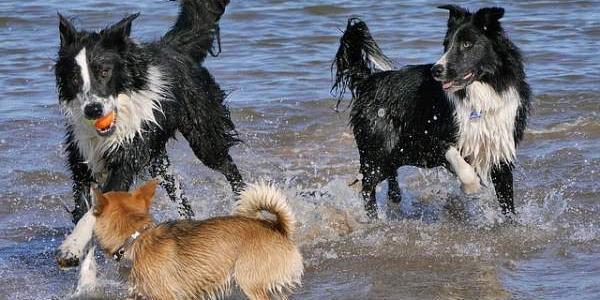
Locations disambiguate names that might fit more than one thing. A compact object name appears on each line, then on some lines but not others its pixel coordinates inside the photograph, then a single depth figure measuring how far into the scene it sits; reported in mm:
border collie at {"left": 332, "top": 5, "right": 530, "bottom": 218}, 14469
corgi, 10977
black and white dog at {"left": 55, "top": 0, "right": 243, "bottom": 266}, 12812
